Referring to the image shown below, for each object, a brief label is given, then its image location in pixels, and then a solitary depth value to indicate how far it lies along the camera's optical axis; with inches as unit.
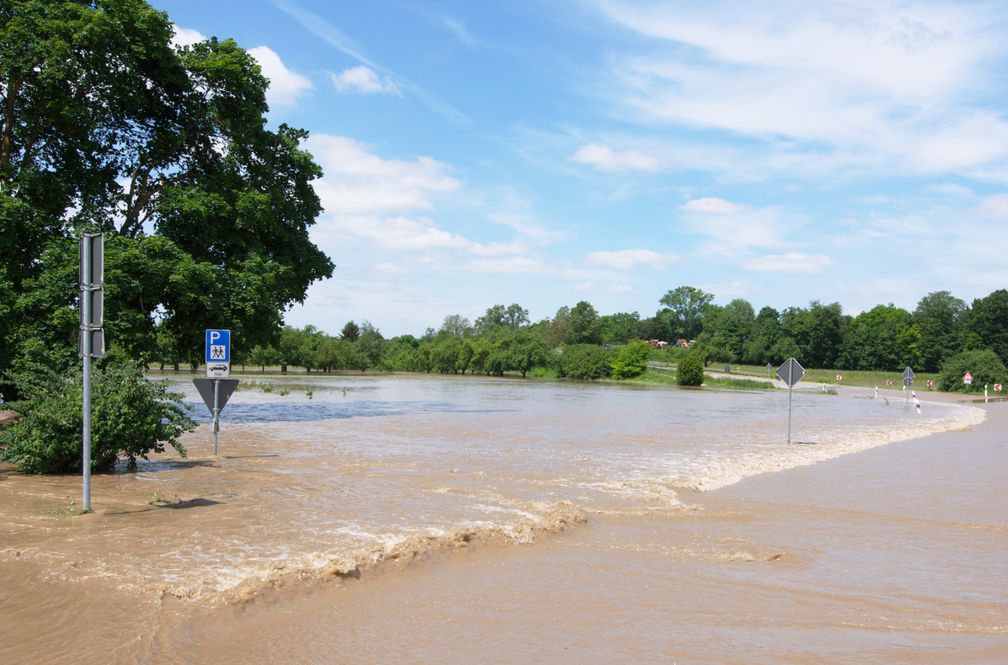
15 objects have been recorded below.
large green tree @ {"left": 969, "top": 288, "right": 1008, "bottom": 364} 4562.0
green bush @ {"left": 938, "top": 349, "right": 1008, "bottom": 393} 2952.8
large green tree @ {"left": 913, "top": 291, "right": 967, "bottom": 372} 4680.1
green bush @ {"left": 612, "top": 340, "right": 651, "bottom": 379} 3804.1
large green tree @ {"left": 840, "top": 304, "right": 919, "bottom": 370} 4820.4
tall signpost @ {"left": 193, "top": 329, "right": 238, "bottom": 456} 581.6
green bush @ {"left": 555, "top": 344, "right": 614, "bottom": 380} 3902.6
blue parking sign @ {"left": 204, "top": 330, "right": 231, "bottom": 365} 584.7
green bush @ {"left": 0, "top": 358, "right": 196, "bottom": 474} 444.8
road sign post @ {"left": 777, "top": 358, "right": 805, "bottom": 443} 848.3
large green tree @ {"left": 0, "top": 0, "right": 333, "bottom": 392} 767.7
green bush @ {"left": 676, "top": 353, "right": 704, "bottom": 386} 3134.8
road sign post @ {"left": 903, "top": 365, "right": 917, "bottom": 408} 1647.4
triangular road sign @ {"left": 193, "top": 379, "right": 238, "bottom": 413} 582.9
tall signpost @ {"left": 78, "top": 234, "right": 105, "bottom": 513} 337.4
